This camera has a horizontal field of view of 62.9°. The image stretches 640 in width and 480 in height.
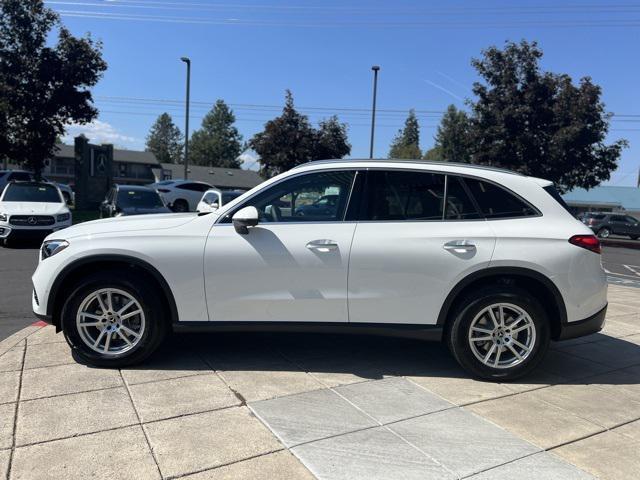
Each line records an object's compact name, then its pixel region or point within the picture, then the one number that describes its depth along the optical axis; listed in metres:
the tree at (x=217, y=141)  91.19
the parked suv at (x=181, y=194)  24.06
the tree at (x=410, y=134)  97.93
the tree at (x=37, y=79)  17.97
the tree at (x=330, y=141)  26.52
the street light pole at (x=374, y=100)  22.96
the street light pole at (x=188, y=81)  24.50
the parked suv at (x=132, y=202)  12.84
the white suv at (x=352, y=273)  4.21
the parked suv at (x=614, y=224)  32.06
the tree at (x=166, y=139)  106.69
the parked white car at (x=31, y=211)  11.77
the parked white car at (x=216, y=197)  15.05
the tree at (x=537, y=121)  22.25
